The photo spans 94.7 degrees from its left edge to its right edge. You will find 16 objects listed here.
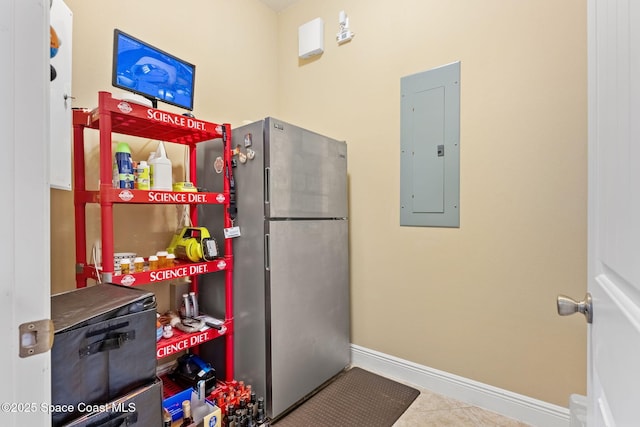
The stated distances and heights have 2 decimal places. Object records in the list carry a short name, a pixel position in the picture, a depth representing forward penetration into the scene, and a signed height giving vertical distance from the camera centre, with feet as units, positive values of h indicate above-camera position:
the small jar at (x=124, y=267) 4.60 -0.86
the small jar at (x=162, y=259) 5.19 -0.85
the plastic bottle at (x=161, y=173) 5.18 +0.69
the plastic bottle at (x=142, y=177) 4.91 +0.58
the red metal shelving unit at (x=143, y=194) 4.31 +0.30
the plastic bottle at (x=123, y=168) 4.70 +0.70
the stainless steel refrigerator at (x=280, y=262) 5.53 -1.05
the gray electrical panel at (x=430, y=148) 6.23 +1.38
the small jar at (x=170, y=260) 5.26 -0.89
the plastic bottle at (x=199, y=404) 4.83 -3.29
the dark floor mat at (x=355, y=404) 5.47 -3.91
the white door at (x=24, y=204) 1.54 +0.05
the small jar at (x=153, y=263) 5.03 -0.88
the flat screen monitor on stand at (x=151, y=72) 4.75 +2.46
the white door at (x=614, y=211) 1.32 -0.01
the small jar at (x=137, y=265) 4.86 -0.88
